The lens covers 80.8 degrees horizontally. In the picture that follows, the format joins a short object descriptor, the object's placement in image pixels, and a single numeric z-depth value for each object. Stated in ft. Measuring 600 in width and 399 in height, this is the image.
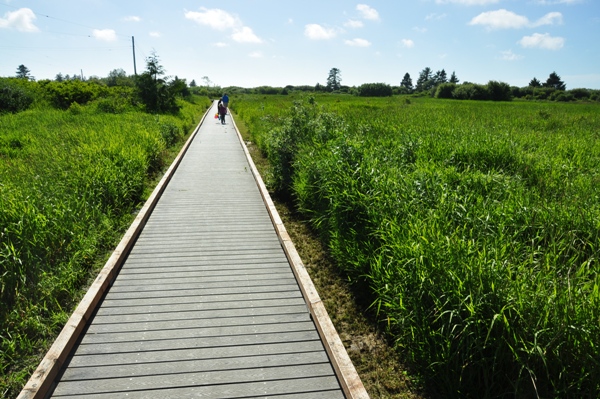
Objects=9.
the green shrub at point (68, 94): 88.43
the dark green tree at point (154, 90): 79.41
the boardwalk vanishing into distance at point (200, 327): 9.57
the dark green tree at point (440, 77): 359.89
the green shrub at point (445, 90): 195.52
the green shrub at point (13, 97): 74.18
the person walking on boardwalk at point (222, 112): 78.84
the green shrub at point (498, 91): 172.55
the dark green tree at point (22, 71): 433.23
